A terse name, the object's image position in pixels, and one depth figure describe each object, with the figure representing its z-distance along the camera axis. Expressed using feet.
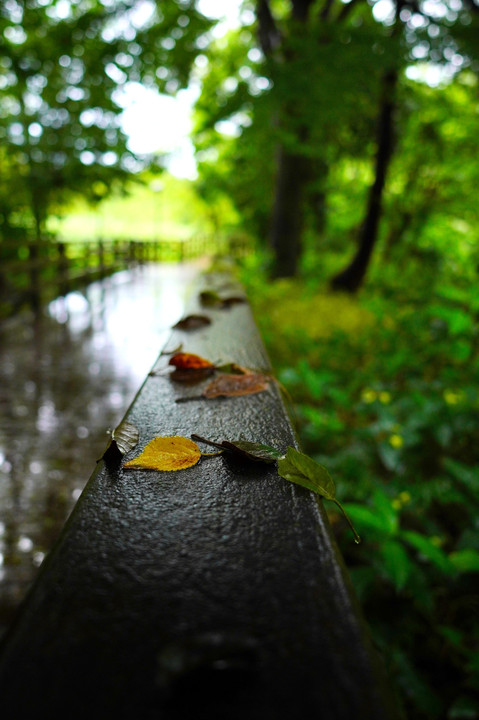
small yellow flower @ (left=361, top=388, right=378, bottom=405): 7.36
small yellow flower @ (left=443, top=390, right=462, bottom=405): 2.72
